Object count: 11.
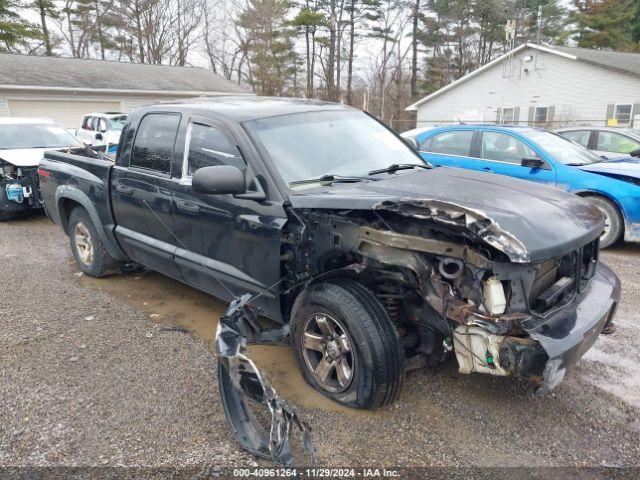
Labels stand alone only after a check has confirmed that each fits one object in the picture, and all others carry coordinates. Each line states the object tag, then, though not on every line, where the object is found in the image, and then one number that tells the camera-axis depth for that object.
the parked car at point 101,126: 15.23
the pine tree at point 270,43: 36.41
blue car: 6.52
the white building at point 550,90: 22.17
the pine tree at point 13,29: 30.67
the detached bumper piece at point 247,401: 2.49
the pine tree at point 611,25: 34.91
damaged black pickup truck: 2.60
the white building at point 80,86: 19.89
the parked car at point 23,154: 8.31
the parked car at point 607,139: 9.01
